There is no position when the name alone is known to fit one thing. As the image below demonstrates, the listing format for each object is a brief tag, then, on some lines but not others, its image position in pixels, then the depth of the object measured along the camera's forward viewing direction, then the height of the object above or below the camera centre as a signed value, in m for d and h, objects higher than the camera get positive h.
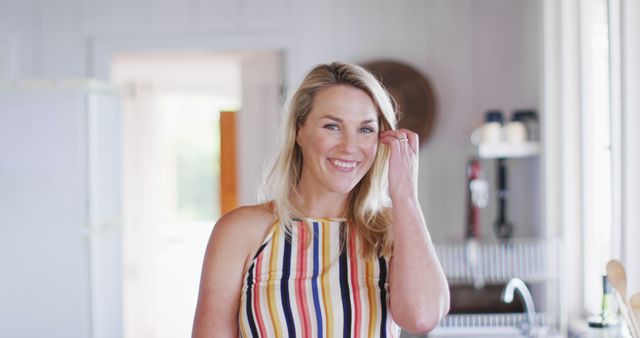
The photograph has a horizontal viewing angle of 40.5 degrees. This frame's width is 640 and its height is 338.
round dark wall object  4.10 +0.28
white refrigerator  3.95 -0.23
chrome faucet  2.57 -0.47
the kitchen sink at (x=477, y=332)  2.74 -0.58
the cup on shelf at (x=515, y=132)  3.55 +0.08
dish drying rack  3.22 -0.47
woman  1.41 -0.15
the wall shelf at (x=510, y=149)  3.52 +0.01
